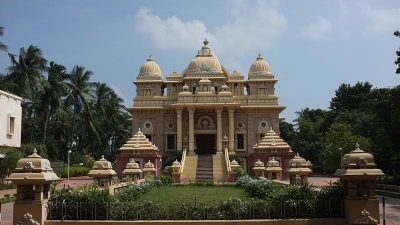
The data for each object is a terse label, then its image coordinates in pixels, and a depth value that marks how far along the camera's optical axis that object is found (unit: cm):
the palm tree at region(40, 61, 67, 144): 4997
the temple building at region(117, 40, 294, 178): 4778
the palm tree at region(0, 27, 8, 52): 4069
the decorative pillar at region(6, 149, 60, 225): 1241
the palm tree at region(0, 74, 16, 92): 4197
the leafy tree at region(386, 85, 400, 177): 3856
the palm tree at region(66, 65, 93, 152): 5794
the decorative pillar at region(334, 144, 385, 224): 1238
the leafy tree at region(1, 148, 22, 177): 3553
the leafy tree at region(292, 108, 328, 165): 6981
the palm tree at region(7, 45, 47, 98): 4447
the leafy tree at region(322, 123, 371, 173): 4608
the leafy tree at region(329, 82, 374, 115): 7538
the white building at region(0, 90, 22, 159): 3616
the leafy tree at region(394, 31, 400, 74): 3443
